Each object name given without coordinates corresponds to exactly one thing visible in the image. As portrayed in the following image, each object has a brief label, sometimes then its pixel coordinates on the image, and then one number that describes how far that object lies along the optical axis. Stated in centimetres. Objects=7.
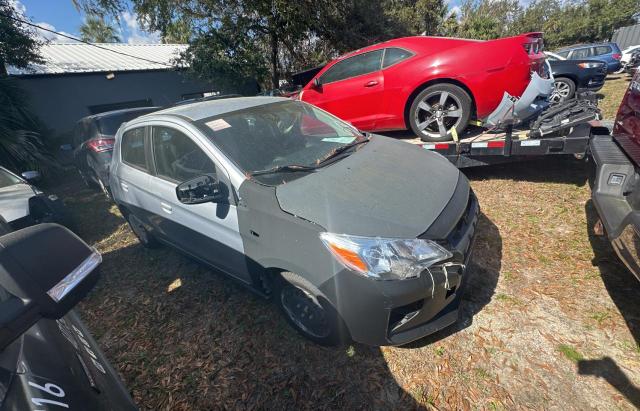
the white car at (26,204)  348
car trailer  343
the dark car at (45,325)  89
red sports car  358
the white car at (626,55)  1487
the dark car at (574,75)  746
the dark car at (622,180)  191
